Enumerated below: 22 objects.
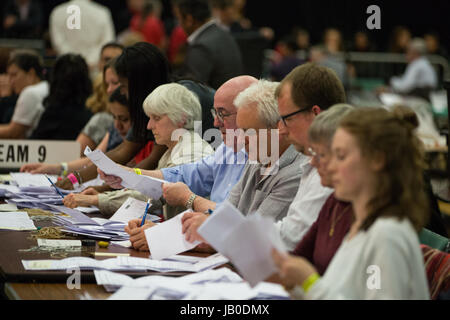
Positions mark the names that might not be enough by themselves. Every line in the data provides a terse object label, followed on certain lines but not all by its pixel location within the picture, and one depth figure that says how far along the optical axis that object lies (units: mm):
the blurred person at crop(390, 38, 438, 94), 23014
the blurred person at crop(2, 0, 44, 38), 19826
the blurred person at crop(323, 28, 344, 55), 26994
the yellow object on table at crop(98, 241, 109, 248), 5163
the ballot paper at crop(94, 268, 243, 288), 4125
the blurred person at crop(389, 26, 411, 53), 27373
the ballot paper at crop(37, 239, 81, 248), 5156
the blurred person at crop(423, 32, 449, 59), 27160
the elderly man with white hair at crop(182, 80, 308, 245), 5081
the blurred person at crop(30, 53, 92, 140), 10091
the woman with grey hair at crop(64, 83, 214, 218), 6694
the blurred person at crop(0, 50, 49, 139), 10922
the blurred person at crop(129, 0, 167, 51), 21134
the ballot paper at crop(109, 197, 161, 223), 6136
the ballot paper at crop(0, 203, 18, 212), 6593
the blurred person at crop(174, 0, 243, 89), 10858
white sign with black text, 8663
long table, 4040
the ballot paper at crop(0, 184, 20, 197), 7252
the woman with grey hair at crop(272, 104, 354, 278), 3766
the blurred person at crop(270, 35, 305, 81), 21589
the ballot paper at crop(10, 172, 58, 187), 7513
